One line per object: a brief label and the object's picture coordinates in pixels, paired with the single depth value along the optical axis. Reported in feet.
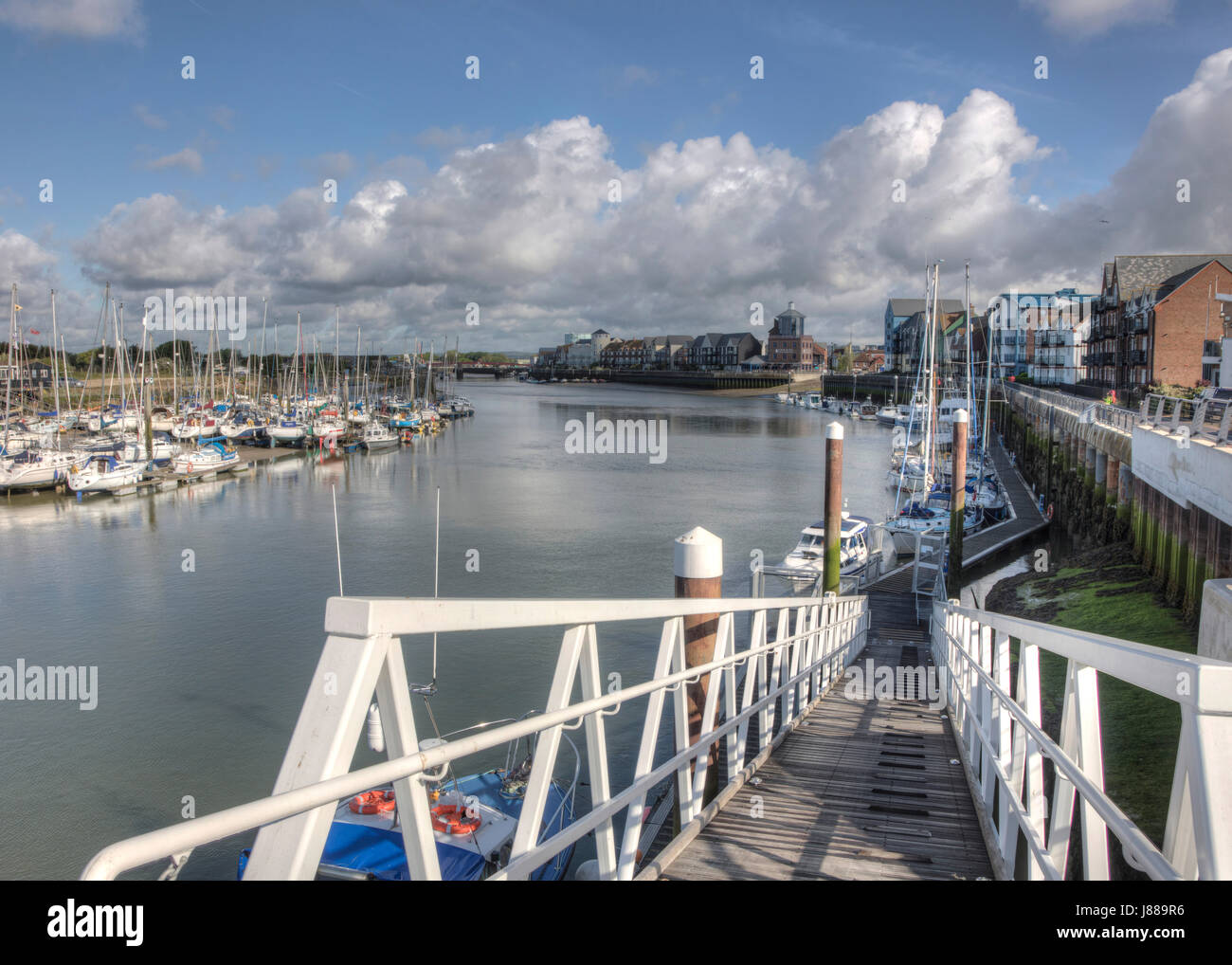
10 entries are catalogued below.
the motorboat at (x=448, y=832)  27.99
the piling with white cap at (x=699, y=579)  20.81
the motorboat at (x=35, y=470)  133.18
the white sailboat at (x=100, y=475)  134.10
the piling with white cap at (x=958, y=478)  70.18
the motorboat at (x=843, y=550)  82.64
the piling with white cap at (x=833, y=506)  56.65
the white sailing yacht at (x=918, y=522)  103.76
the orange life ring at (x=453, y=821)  30.25
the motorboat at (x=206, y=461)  153.38
